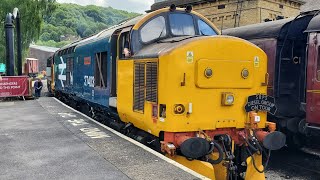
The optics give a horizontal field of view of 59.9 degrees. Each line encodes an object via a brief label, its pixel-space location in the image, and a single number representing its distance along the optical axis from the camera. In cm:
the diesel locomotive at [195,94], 474
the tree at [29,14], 2299
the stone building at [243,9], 1868
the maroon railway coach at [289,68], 678
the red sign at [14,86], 1423
